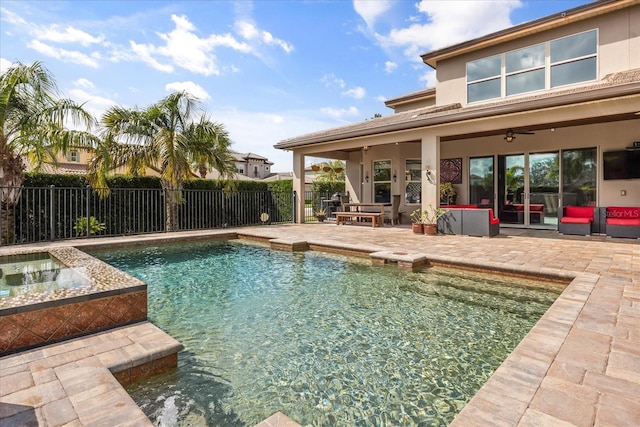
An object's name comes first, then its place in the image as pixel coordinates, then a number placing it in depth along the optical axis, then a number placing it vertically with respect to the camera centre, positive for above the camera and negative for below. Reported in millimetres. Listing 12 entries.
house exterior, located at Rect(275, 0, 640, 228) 8992 +2467
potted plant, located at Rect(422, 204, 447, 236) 10229 -260
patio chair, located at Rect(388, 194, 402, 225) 13875 +23
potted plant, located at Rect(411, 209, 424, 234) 10502 -502
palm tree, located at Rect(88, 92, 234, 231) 10930 +2191
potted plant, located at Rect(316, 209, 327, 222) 15633 -263
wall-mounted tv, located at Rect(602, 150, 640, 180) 9586 +1280
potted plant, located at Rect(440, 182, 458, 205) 13195 +628
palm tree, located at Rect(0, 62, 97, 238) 8531 +2128
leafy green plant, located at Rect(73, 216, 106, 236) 10148 -462
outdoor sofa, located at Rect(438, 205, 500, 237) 9516 -366
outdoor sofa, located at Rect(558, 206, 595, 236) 9523 -304
